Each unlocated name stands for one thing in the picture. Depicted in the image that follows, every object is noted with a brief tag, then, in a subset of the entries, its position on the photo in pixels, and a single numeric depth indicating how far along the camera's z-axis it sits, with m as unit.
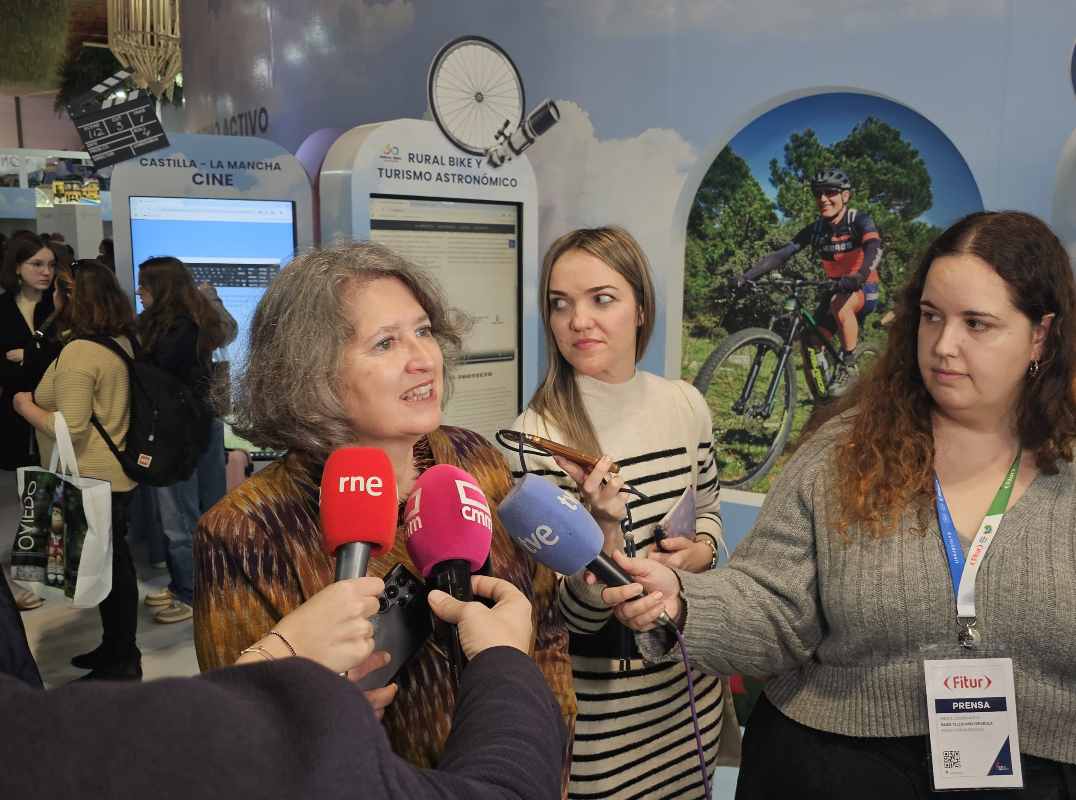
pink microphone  1.11
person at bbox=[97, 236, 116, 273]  5.53
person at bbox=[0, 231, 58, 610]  5.59
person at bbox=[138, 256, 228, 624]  3.92
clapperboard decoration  3.68
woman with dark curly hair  1.41
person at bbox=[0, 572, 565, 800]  0.48
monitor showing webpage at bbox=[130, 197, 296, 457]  3.87
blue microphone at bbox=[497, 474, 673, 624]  1.30
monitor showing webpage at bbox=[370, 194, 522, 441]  3.60
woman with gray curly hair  1.23
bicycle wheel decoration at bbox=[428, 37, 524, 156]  3.57
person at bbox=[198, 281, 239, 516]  4.54
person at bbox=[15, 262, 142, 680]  3.64
